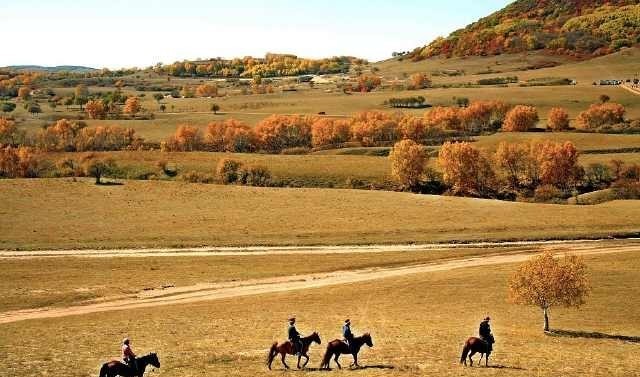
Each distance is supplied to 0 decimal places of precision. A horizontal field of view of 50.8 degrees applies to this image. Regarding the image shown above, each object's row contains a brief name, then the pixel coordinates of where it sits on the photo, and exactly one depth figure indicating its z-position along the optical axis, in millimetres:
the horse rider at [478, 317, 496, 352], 33781
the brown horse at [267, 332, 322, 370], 33219
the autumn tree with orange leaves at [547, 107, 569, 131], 161625
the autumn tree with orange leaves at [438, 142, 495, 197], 117875
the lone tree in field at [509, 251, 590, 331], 44812
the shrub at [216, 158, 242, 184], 126875
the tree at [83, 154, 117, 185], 127644
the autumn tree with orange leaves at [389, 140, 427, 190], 120812
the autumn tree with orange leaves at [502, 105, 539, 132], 162750
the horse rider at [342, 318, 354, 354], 33188
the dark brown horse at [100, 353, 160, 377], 30405
